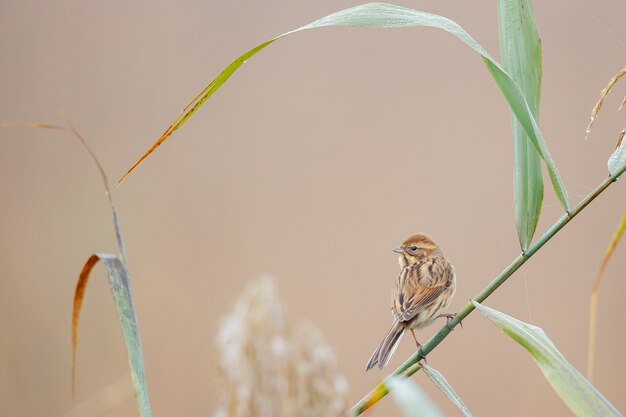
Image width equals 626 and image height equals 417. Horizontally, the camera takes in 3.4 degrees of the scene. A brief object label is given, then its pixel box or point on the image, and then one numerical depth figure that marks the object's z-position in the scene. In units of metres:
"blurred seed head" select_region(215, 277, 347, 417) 9.50
